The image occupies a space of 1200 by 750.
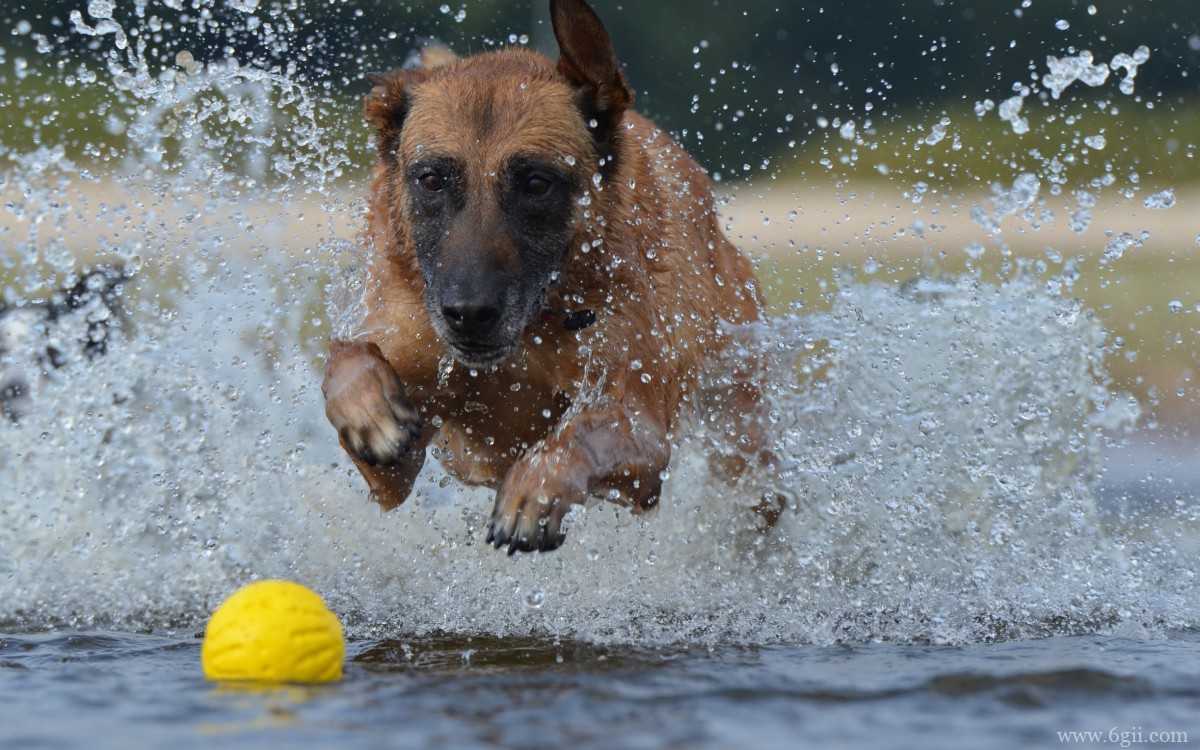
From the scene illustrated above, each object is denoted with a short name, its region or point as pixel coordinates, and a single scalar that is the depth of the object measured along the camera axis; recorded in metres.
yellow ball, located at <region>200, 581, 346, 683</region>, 7.15
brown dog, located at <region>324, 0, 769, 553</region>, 8.79
